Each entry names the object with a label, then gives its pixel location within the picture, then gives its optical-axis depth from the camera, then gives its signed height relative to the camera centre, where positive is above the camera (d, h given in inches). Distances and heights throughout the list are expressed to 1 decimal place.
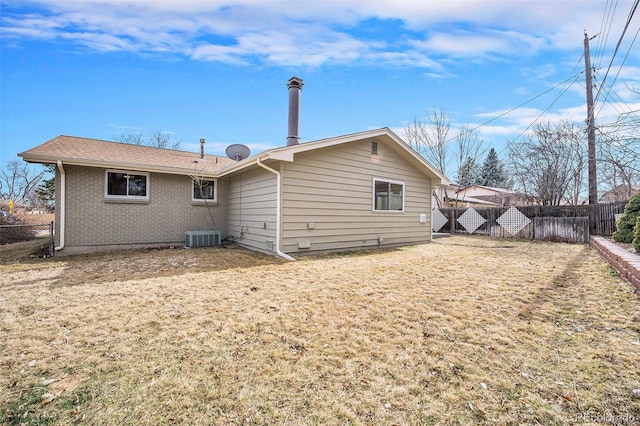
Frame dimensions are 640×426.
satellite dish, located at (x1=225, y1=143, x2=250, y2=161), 390.6 +82.3
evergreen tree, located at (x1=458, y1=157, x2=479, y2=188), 850.5 +125.6
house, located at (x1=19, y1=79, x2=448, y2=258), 282.4 +19.3
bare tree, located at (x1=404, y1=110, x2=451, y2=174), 808.9 +219.9
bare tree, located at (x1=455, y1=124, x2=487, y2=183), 811.4 +187.5
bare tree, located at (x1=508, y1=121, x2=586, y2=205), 591.5 +98.3
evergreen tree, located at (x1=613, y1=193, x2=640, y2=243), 278.8 -5.9
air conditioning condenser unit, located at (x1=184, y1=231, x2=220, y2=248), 337.4 -32.8
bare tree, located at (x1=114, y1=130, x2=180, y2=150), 1002.1 +252.4
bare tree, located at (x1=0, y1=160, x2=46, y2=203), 1005.8 +115.2
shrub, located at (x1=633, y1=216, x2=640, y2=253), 206.8 -17.9
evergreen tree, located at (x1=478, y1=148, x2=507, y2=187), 1407.5 +207.3
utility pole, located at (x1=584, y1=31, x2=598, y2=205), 421.4 +163.7
